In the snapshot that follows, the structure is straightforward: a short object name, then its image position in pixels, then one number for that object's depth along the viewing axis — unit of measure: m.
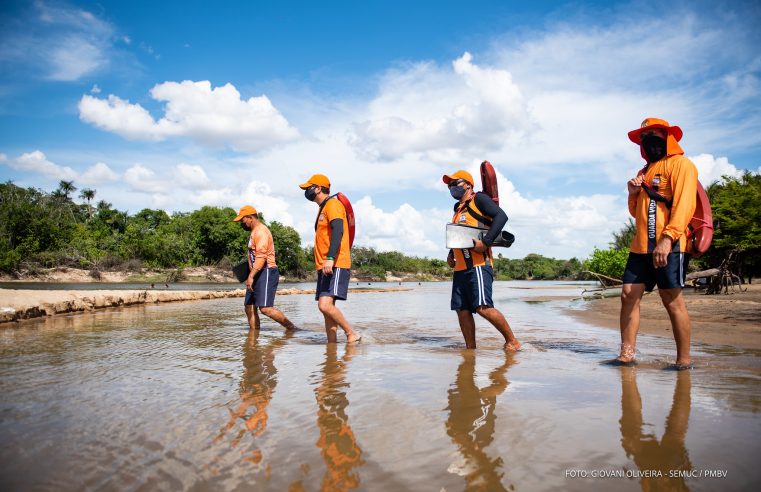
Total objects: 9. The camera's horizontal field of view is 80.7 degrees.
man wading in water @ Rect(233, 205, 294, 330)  6.59
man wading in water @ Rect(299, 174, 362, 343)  5.35
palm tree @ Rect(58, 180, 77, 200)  78.75
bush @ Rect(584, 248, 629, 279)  30.70
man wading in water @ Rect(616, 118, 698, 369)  3.61
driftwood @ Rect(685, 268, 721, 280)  18.81
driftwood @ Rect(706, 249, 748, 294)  18.39
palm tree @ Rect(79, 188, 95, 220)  82.75
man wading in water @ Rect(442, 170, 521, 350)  4.64
